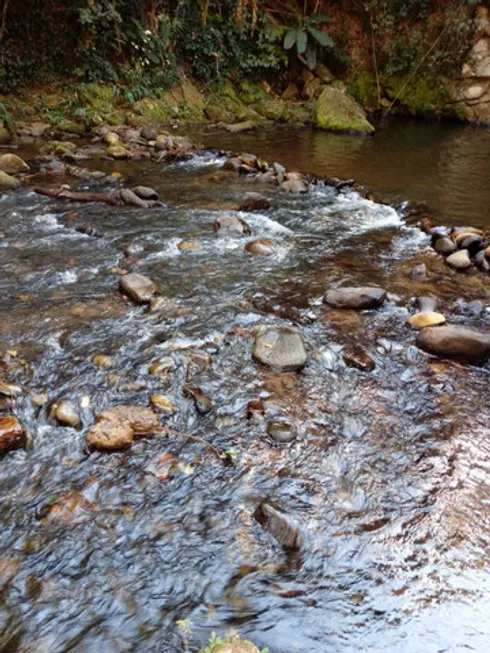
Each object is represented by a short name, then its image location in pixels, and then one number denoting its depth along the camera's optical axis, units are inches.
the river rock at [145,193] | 245.9
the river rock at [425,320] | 142.7
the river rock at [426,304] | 153.3
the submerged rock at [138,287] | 150.3
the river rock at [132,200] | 238.5
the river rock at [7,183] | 256.2
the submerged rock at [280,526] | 79.8
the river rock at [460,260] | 185.2
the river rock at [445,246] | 196.7
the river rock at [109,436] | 96.1
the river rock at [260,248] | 193.0
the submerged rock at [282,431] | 102.0
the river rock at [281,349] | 124.6
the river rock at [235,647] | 59.4
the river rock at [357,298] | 153.3
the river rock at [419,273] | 177.6
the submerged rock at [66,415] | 101.8
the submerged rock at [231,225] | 211.0
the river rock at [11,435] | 93.4
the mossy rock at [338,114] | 477.7
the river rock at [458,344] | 129.5
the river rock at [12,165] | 281.4
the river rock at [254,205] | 243.3
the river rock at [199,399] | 109.3
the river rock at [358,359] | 126.3
